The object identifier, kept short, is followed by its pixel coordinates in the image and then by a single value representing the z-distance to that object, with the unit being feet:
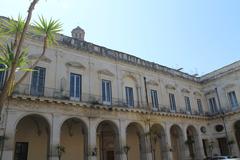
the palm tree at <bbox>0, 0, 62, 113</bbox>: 20.11
